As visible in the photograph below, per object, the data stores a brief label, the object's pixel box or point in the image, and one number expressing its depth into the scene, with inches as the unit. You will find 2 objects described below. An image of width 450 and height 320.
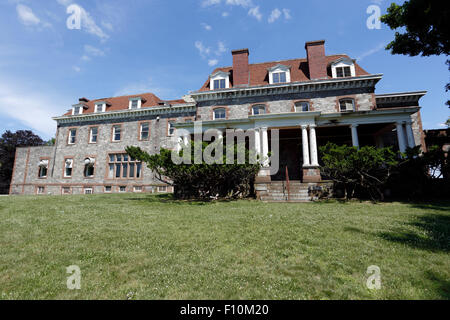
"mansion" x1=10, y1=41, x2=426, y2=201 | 557.6
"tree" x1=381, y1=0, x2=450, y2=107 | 406.4
